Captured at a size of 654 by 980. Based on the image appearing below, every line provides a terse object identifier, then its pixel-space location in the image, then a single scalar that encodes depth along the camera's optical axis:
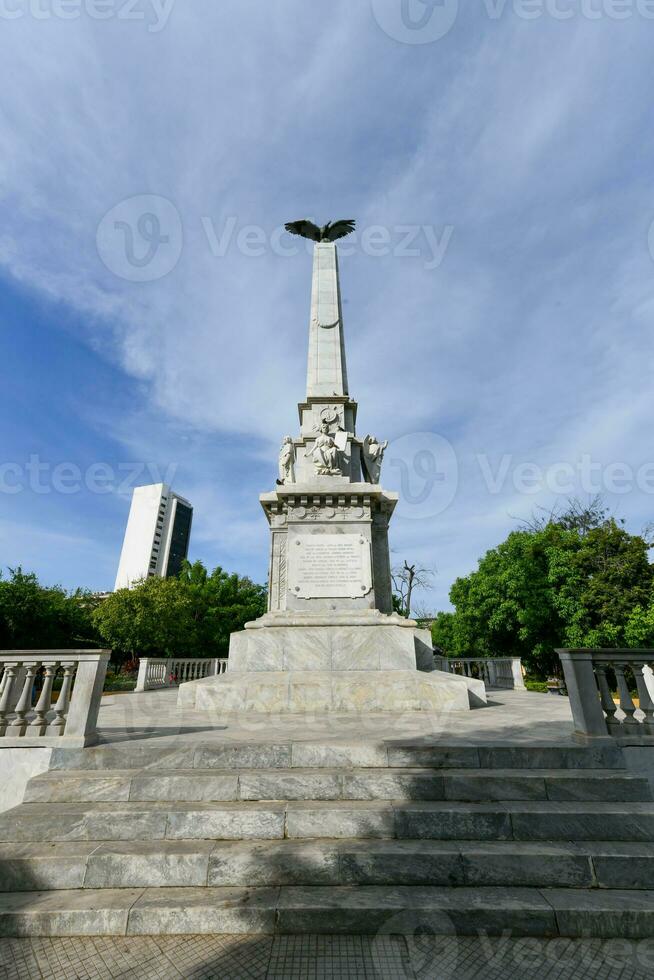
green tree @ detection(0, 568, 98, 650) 32.78
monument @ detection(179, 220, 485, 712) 8.73
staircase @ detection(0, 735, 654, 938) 3.71
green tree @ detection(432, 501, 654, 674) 26.33
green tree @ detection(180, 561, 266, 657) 36.09
